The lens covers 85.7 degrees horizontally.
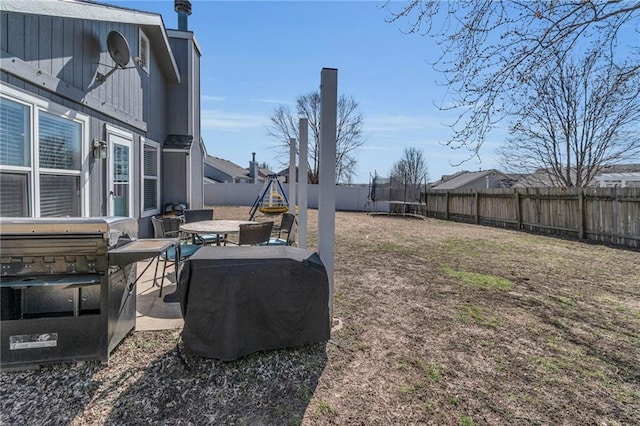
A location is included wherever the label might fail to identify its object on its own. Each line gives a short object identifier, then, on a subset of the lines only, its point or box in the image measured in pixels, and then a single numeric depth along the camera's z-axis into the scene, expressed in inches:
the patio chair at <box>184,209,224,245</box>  213.0
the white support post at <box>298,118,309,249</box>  217.1
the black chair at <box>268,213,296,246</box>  221.5
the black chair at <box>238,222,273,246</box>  171.5
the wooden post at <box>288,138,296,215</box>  288.4
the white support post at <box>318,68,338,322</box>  123.3
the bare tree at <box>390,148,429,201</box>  1472.7
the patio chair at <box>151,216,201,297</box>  178.8
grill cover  97.3
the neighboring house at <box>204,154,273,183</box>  1272.1
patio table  180.2
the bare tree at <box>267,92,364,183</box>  1210.6
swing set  523.8
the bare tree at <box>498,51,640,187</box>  450.9
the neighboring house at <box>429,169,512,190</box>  1301.7
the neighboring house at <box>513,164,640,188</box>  605.9
